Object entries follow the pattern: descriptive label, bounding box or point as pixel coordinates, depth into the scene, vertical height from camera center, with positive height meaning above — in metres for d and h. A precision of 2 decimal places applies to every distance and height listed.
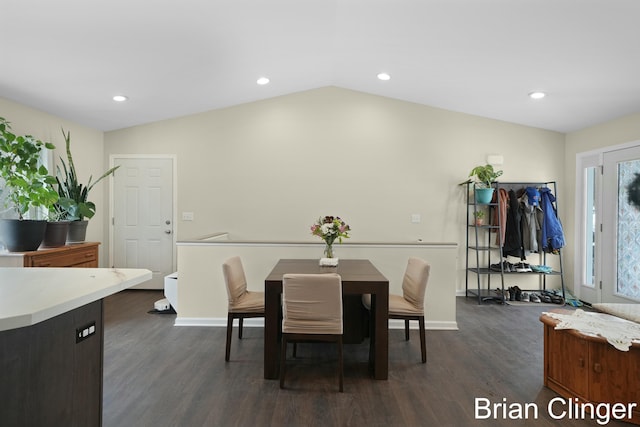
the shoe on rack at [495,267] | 5.29 -0.77
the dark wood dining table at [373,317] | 2.76 -0.78
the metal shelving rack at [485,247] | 5.21 -0.48
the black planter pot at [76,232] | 4.25 -0.23
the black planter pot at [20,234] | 3.50 -0.21
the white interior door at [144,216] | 5.60 -0.06
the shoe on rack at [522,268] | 5.20 -0.77
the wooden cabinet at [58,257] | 3.48 -0.46
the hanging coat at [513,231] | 5.19 -0.25
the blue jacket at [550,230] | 5.07 -0.23
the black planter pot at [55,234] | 3.86 -0.23
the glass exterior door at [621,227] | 4.24 -0.15
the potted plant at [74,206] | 4.21 +0.07
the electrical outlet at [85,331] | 1.52 -0.50
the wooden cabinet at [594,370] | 2.18 -0.96
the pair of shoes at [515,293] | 5.17 -1.12
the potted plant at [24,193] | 3.41 +0.18
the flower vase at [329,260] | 3.38 -0.43
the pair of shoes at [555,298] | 5.05 -1.15
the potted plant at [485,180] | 5.14 +0.47
